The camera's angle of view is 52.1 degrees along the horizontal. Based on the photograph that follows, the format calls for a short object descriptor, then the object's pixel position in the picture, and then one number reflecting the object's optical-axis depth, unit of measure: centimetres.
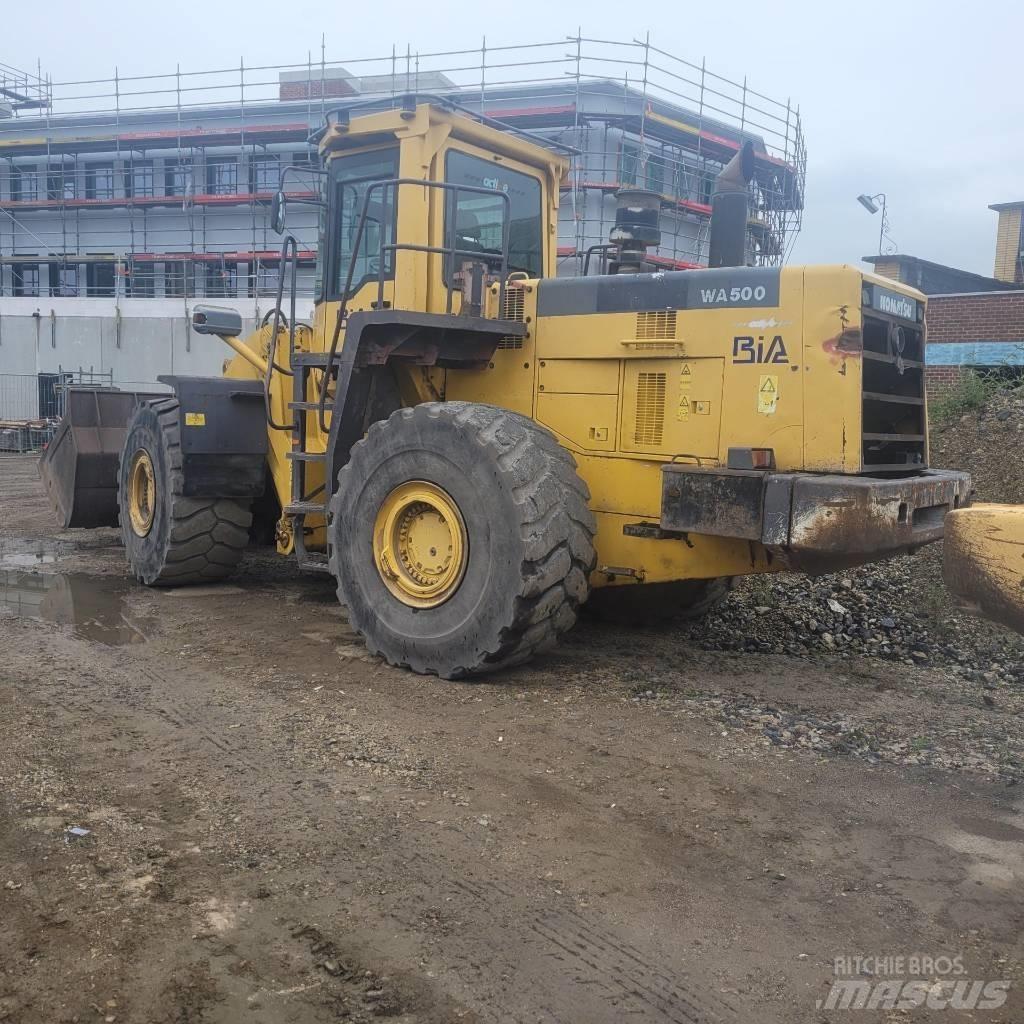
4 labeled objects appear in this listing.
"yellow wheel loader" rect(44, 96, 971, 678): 542
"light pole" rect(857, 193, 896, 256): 2111
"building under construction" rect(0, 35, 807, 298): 3109
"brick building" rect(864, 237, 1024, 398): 1510
